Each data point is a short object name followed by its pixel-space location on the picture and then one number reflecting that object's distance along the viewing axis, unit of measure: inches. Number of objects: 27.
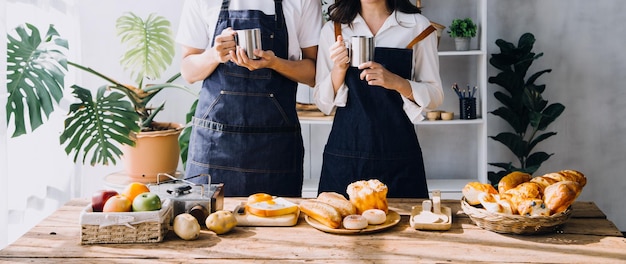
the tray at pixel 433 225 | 76.8
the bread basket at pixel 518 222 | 73.0
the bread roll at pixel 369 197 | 80.7
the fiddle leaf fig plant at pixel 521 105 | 167.9
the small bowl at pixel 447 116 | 168.4
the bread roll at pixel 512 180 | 81.4
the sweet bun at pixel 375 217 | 77.4
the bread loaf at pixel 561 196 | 74.1
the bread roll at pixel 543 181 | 79.1
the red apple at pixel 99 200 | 75.5
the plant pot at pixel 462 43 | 168.9
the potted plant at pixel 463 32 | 168.1
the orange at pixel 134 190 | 77.9
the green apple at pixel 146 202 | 74.1
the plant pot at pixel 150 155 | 163.0
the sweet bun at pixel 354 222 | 75.4
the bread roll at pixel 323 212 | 76.5
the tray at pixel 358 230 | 75.7
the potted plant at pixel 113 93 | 119.7
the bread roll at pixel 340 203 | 79.3
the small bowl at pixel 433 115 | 168.7
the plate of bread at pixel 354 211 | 76.2
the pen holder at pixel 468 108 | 168.4
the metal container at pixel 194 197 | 79.4
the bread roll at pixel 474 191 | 80.6
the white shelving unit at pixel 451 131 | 170.2
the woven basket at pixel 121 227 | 73.1
